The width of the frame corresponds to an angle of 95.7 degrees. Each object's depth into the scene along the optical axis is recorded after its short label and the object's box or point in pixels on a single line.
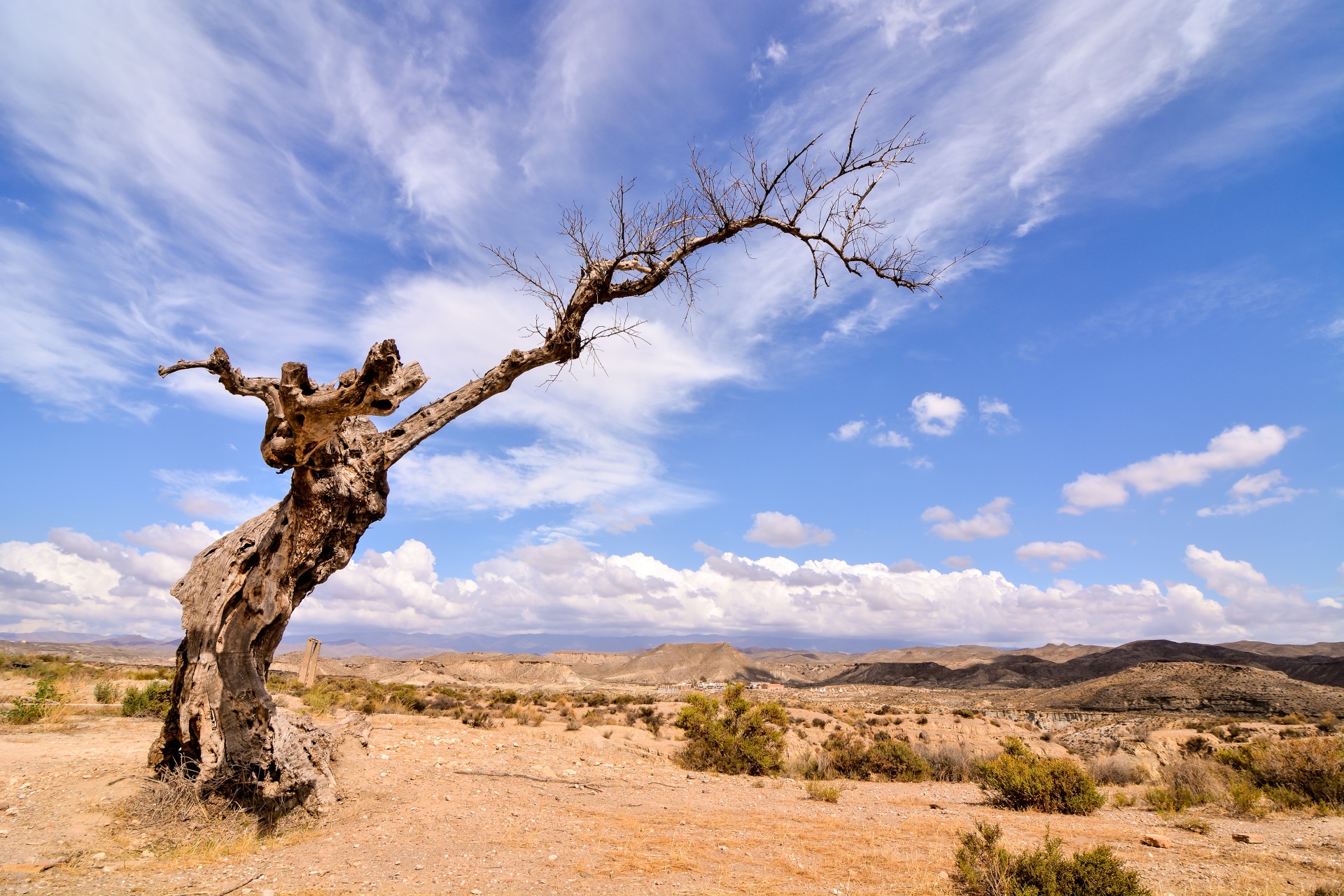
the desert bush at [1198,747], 17.25
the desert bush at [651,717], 18.59
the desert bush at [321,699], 16.89
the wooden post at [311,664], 26.39
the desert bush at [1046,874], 4.69
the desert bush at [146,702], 13.73
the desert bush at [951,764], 13.05
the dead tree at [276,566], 5.84
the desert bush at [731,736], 12.88
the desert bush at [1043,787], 9.15
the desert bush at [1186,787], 10.09
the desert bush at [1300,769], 10.06
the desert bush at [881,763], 12.89
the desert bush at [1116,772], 13.20
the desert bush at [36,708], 11.53
